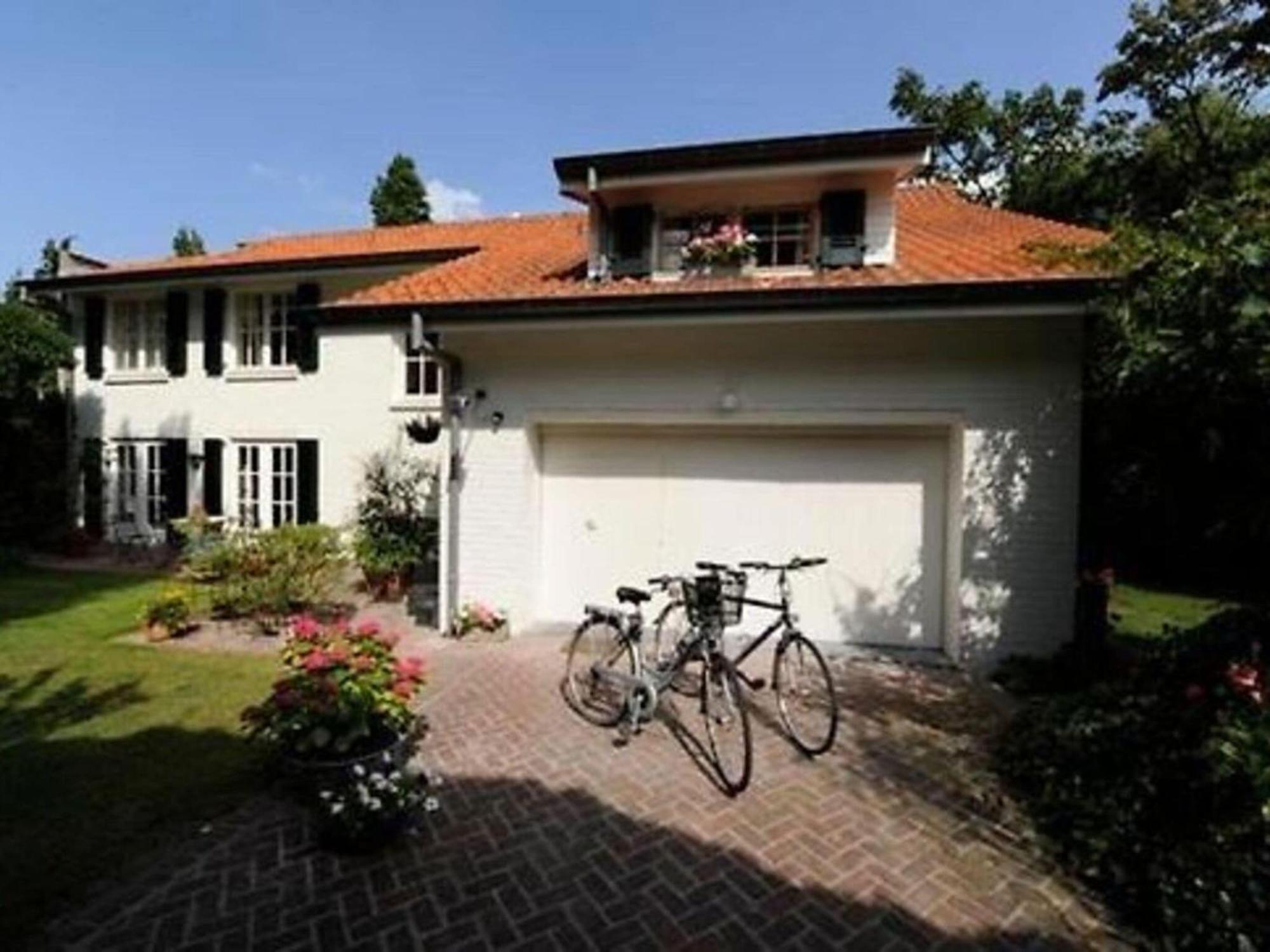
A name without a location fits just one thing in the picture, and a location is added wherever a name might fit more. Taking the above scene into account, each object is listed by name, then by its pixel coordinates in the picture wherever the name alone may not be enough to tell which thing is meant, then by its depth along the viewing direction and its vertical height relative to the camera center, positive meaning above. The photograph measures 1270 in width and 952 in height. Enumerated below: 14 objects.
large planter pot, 3.78 -1.69
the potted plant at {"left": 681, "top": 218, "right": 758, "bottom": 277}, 8.24 +2.57
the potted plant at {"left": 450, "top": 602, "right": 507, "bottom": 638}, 7.91 -1.83
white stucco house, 6.77 +0.76
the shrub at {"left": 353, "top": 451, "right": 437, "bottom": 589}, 10.05 -0.90
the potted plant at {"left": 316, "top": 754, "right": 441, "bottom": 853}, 3.59 -1.82
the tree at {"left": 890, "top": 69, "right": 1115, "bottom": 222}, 18.06 +9.64
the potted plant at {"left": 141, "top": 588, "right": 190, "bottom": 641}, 7.89 -1.84
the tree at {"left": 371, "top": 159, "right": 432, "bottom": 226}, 19.69 +7.54
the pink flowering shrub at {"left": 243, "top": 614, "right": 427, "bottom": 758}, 3.94 -1.40
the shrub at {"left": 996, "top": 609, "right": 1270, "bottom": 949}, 3.00 -1.63
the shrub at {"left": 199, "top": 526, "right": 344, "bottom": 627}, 8.37 -1.42
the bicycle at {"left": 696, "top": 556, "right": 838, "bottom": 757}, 4.99 -1.67
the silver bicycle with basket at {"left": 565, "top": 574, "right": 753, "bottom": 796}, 4.82 -1.59
